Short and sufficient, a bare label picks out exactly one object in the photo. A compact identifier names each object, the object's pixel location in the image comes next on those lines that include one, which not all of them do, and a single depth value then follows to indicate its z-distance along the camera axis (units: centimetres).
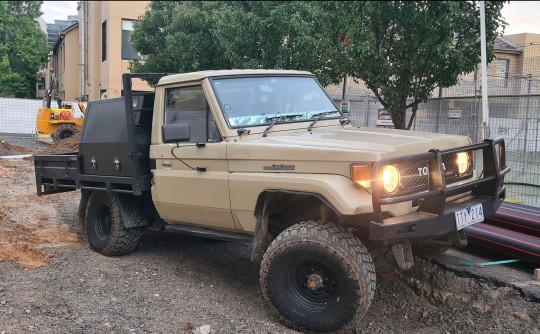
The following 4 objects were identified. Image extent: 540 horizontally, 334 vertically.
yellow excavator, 2202
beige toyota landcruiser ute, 384
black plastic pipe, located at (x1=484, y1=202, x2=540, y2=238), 546
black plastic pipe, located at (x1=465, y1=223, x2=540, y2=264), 505
